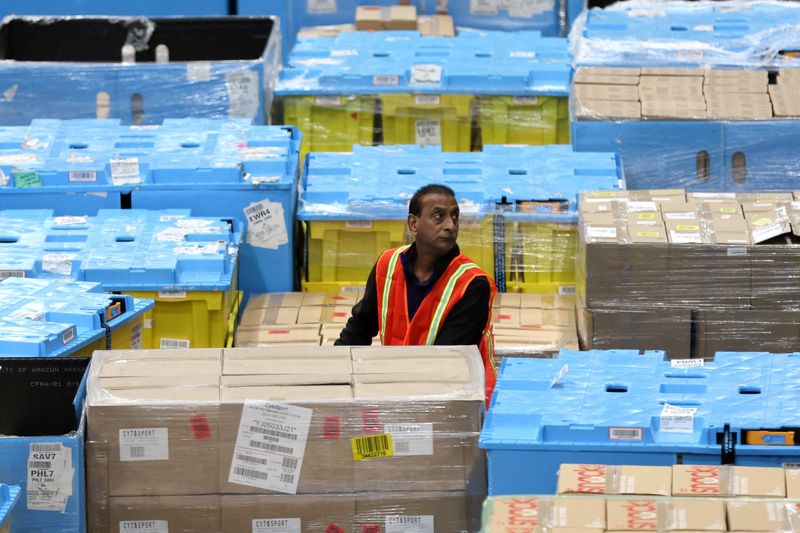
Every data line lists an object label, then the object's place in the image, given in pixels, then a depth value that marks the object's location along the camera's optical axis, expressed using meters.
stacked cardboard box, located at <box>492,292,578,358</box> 16.69
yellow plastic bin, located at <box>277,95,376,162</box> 21.20
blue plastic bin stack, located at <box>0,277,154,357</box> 13.37
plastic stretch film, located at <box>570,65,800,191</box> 19.76
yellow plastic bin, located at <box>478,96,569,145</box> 21.07
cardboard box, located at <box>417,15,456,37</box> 24.69
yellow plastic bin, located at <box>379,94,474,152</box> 21.11
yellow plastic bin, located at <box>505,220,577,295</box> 17.99
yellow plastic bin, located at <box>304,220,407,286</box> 18.12
